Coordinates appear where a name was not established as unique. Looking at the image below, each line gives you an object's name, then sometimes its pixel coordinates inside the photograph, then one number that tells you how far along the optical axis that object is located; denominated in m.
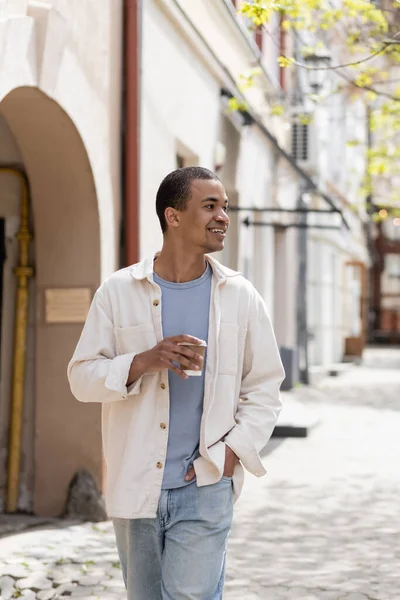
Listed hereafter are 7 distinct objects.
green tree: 7.03
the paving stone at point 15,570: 5.43
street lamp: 13.11
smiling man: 3.18
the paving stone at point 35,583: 5.31
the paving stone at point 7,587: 5.18
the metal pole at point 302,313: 18.56
